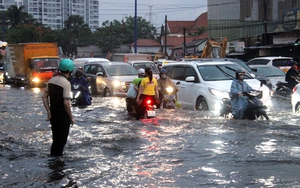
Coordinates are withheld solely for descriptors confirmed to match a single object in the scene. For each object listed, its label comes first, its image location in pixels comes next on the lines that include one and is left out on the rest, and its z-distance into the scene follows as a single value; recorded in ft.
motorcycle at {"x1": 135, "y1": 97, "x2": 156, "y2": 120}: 43.86
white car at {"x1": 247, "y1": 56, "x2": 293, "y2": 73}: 87.67
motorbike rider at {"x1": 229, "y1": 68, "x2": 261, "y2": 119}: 40.68
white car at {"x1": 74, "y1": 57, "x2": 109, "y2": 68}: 107.19
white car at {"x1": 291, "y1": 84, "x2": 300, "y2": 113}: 46.07
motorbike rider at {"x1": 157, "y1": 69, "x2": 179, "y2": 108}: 50.01
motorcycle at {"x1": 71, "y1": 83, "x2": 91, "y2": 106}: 56.85
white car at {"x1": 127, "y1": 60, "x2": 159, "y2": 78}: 90.80
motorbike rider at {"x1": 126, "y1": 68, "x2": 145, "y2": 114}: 44.57
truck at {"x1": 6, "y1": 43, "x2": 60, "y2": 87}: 105.70
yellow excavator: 121.19
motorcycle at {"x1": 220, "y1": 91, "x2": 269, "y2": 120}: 40.65
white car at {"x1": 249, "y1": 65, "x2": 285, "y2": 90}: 75.72
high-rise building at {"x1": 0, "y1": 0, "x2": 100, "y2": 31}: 592.07
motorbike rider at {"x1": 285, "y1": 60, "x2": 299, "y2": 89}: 65.55
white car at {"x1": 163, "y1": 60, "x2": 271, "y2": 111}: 47.83
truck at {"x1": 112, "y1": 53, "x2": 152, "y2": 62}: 126.72
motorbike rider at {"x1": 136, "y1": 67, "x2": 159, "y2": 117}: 43.83
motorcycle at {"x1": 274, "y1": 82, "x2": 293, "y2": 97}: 66.07
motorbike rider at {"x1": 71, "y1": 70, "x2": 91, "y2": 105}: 56.75
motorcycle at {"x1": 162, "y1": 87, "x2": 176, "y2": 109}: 50.03
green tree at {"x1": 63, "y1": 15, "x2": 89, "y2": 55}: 314.14
